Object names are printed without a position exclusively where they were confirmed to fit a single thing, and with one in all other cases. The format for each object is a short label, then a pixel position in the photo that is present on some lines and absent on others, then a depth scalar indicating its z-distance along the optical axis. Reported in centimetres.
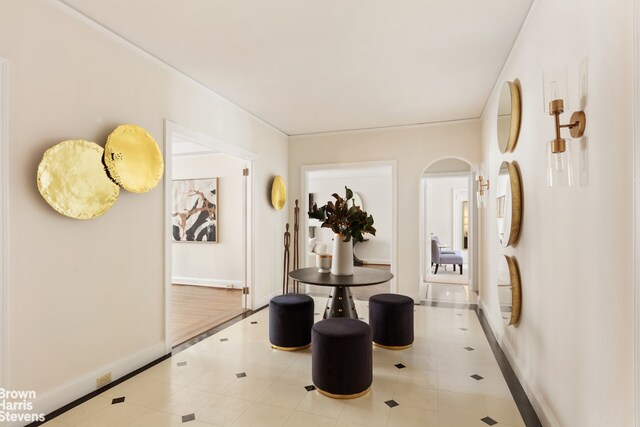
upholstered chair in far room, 813
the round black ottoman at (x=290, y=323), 350
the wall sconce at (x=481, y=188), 424
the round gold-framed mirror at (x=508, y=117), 290
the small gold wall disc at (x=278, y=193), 551
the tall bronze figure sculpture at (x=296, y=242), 606
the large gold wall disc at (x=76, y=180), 227
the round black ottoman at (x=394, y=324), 352
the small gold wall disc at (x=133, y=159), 269
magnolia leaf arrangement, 352
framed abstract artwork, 682
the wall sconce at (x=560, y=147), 162
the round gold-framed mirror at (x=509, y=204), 281
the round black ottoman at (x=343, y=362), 258
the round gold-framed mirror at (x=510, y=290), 282
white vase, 362
